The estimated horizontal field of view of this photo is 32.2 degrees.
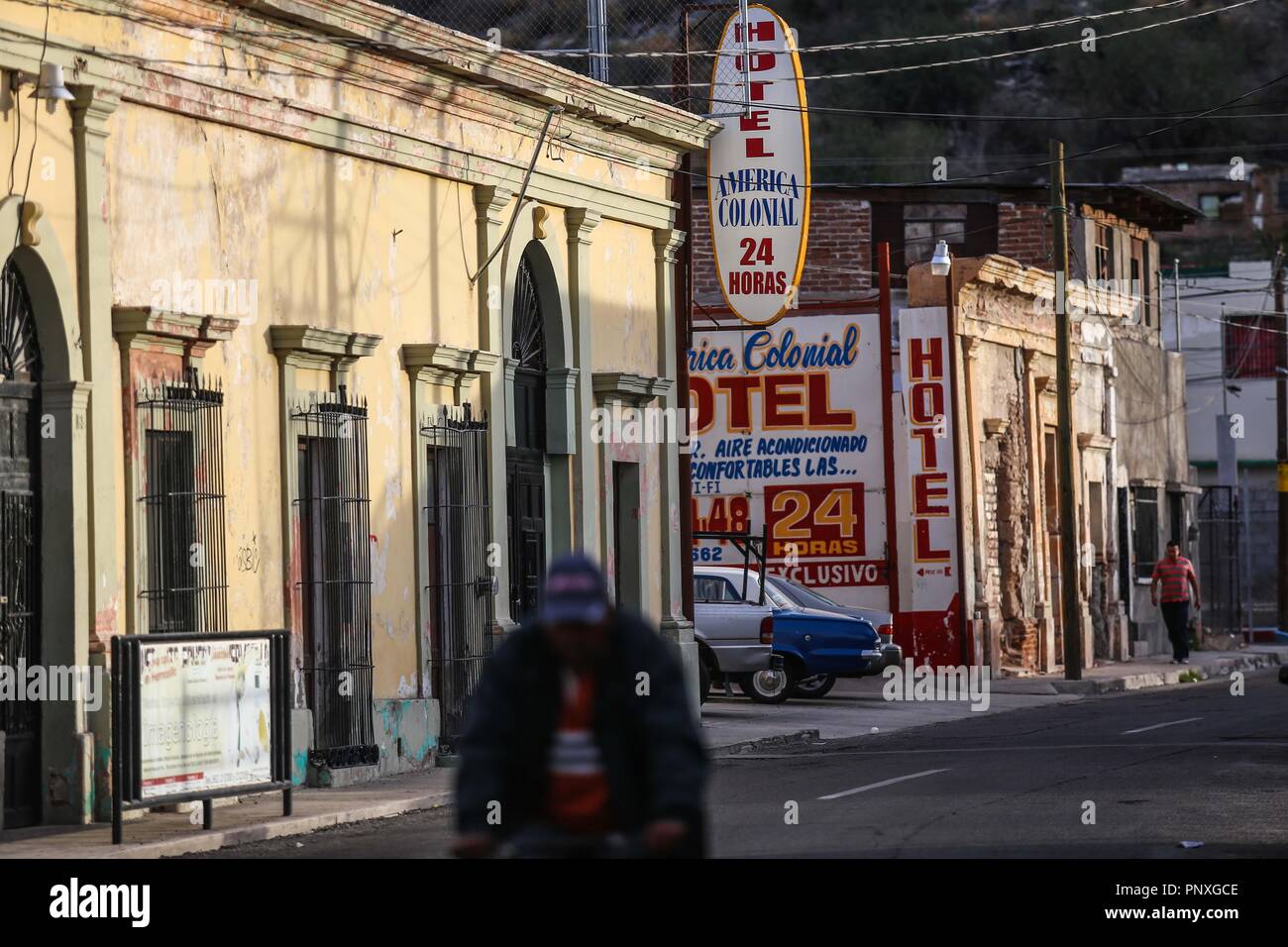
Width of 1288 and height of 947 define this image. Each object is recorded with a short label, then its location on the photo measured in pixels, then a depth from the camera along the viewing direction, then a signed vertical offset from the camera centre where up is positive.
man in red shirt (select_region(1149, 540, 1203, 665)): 38.16 -0.98
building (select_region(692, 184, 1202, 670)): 35.22 +2.97
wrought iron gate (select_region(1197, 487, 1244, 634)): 46.62 -0.59
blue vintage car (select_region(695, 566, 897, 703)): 27.98 -1.24
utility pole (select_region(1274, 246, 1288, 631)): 45.03 +1.87
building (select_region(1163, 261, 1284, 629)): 55.59 +3.43
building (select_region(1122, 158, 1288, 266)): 81.31 +12.69
